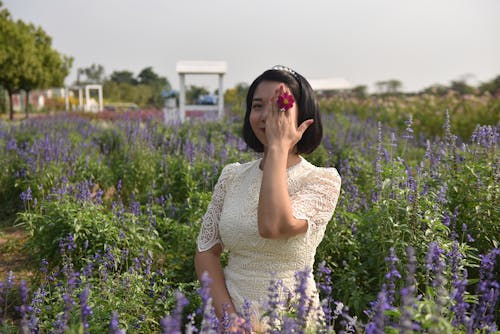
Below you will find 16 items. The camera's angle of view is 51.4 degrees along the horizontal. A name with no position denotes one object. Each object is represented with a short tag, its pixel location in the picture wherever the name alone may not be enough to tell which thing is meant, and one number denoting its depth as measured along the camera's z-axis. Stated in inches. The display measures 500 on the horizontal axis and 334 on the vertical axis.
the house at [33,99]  1730.6
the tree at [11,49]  836.0
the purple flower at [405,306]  47.8
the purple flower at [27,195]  167.7
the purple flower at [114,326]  55.9
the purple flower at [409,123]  143.7
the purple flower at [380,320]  54.8
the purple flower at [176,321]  45.9
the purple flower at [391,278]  74.1
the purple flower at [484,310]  75.9
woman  85.7
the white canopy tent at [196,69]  514.6
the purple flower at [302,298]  64.4
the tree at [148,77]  2711.1
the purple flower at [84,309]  63.4
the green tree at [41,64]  879.7
